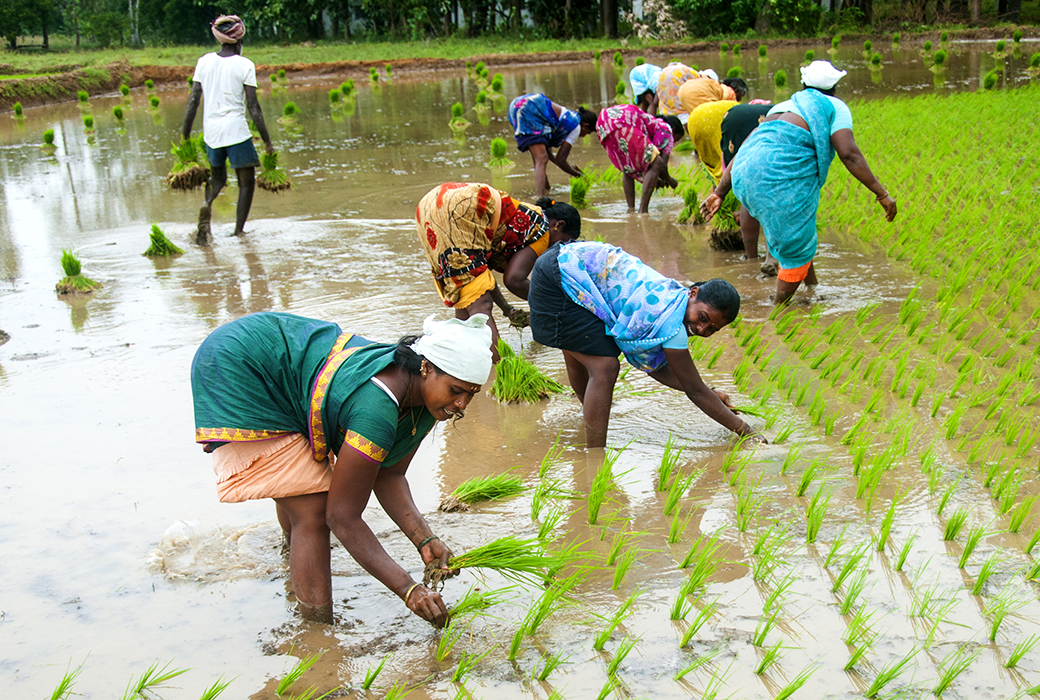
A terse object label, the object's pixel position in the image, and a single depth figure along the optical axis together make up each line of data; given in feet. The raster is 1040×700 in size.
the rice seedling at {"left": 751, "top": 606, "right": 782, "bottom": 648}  7.91
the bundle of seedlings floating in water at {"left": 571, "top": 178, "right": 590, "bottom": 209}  25.75
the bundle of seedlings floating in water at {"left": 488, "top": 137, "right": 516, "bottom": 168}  31.58
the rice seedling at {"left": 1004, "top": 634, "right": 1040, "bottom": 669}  7.52
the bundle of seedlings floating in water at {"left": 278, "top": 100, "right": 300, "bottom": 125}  48.92
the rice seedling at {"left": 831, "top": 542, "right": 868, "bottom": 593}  8.66
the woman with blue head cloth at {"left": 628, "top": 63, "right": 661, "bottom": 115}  27.86
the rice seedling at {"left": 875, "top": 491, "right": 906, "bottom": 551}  9.28
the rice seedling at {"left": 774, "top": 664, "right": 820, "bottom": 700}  7.06
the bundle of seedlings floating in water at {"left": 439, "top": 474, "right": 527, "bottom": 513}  10.80
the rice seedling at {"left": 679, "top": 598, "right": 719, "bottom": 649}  7.94
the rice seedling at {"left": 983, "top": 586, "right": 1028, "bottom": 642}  7.90
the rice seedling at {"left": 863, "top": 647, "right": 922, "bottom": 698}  7.23
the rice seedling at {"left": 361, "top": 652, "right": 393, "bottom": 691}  7.57
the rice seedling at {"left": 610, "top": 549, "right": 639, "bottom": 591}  8.93
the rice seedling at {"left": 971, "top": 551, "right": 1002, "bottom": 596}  8.48
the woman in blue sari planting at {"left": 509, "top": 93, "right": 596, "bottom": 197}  24.02
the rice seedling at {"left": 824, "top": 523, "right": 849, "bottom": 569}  9.04
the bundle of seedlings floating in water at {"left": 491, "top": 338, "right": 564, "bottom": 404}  13.96
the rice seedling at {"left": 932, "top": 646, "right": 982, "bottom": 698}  7.27
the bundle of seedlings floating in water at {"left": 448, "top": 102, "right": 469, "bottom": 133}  43.52
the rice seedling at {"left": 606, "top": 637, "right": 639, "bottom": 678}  7.71
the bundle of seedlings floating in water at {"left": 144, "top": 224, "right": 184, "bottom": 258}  22.29
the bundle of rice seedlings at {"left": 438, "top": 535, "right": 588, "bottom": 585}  8.60
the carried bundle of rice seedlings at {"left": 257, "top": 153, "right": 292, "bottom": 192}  28.19
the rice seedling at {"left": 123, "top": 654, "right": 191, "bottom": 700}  7.60
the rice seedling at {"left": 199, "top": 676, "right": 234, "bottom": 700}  7.22
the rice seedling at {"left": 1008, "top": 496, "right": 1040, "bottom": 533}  9.33
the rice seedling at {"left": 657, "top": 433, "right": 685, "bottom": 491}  10.96
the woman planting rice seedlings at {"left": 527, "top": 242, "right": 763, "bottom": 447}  11.12
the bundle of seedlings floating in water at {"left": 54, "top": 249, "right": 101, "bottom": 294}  19.77
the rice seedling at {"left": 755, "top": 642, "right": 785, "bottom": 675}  7.60
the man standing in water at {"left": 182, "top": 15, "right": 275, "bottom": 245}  22.12
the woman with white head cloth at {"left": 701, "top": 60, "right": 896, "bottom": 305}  16.25
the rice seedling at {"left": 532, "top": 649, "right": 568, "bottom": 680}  7.68
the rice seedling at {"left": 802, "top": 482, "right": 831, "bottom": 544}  9.53
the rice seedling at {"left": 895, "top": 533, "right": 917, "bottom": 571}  8.84
